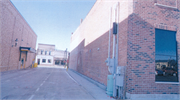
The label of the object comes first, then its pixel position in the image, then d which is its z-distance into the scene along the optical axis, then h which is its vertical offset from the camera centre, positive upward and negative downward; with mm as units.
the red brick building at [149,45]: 7375 +979
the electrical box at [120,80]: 7309 -1043
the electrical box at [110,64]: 8189 -193
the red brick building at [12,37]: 18525 +3751
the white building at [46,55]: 61312 +2076
